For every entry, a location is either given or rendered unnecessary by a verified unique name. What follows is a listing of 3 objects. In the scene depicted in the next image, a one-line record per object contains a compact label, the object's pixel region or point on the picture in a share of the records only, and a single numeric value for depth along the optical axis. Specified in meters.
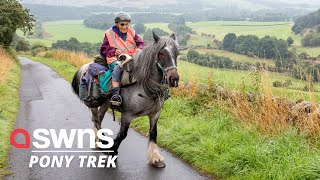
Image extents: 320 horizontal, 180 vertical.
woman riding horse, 5.89
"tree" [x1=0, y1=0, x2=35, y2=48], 24.61
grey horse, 5.08
